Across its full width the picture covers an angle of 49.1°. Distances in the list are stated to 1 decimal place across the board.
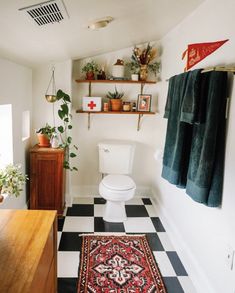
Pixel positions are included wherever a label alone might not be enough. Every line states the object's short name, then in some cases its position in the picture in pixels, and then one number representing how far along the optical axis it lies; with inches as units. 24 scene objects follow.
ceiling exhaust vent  48.1
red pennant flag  66.2
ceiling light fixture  67.7
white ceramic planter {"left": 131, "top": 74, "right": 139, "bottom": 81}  119.2
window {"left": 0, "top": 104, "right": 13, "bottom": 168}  88.3
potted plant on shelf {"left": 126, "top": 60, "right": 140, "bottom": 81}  119.5
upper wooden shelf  117.8
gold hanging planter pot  108.1
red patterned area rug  71.7
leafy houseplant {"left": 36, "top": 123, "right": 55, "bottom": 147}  109.8
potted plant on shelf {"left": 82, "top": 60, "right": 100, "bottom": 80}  118.3
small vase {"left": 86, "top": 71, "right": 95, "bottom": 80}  118.6
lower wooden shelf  119.6
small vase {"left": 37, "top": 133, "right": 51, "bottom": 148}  110.0
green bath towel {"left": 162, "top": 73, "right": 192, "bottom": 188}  73.0
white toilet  103.5
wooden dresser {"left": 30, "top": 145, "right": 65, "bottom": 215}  106.0
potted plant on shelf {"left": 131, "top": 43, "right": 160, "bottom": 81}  117.0
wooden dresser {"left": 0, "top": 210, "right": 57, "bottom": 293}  37.1
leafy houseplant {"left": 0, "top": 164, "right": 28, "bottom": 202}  61.4
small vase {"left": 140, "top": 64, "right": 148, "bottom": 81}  118.7
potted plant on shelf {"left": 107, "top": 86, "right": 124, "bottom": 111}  120.6
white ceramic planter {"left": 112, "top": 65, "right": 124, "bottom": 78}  117.7
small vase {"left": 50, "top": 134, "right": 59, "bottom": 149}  109.2
